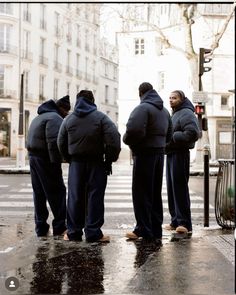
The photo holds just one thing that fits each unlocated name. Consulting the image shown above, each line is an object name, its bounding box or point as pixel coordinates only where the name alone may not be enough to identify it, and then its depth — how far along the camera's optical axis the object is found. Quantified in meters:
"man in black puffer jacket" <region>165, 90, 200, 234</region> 6.85
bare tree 24.62
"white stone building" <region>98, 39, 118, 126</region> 65.19
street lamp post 21.92
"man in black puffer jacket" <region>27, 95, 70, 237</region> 6.60
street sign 8.83
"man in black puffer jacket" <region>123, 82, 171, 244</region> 6.21
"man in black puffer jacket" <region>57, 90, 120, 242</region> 6.14
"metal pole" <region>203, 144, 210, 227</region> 7.42
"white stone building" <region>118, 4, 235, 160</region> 38.25
